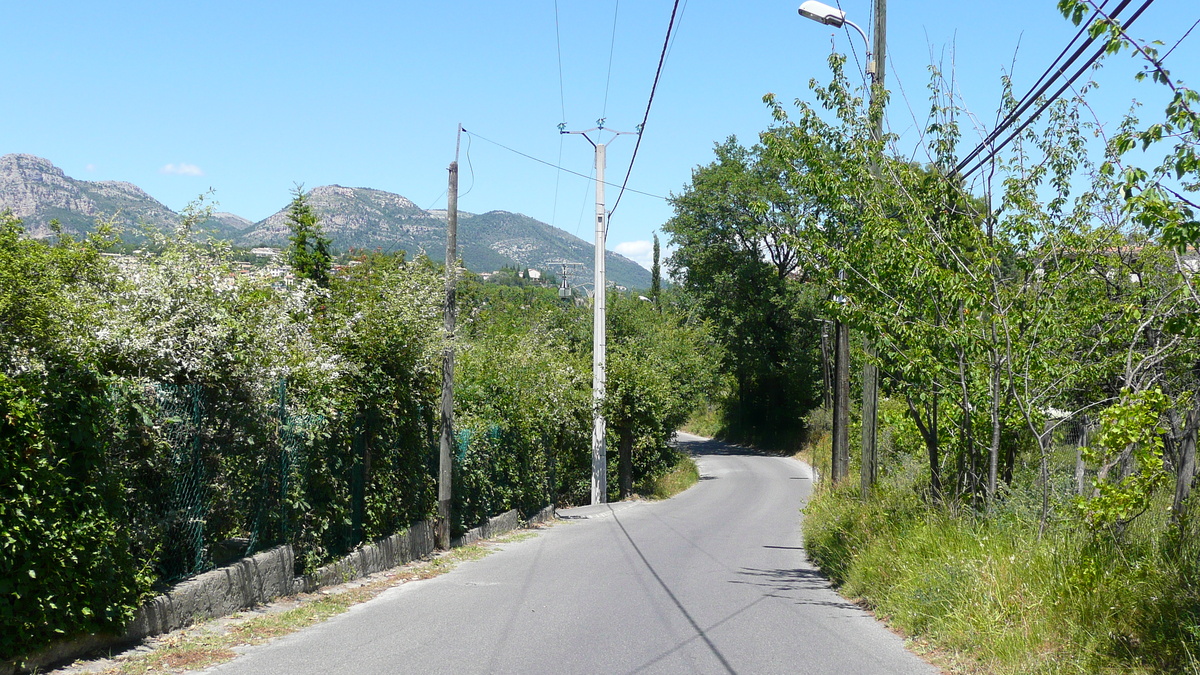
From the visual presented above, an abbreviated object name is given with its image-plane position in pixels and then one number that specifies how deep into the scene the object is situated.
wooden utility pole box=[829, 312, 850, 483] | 19.17
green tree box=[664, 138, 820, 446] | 50.31
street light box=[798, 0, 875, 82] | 11.84
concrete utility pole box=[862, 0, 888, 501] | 12.70
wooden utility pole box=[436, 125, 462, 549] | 13.64
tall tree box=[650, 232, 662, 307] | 87.03
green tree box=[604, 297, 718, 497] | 29.19
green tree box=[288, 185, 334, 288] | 30.50
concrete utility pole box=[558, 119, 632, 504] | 25.23
